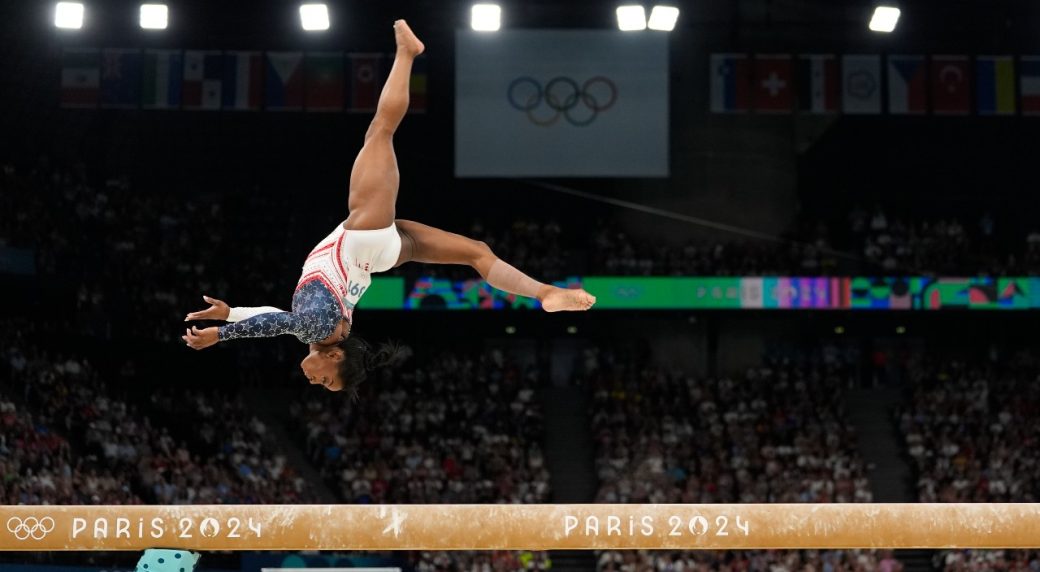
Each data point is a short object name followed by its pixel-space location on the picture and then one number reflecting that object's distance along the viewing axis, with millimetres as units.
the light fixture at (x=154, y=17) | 18016
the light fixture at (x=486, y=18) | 17547
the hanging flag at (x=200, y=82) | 26469
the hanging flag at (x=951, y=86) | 26766
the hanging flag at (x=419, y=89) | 27406
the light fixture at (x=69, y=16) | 17812
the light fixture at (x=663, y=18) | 18031
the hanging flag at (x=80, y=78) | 26344
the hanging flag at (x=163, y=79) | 26469
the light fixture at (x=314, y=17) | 17922
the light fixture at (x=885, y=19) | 18502
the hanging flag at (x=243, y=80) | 26406
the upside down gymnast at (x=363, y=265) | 6719
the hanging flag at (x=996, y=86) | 26766
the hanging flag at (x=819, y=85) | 26984
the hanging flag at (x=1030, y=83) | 26625
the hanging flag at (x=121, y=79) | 26391
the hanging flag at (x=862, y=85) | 26766
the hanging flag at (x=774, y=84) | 27172
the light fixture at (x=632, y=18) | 18062
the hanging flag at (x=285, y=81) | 26500
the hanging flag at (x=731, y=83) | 27359
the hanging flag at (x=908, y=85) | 26781
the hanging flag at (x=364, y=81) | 26672
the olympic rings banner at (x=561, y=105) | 25906
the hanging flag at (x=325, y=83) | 26625
